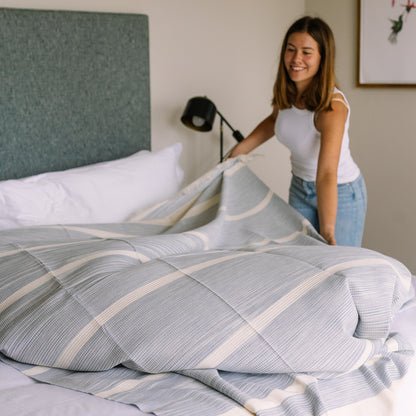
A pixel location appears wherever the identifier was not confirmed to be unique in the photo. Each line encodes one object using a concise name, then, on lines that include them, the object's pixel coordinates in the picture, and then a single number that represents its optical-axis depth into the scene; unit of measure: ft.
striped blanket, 4.31
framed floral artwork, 9.77
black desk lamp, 8.76
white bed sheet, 3.94
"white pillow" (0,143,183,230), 6.55
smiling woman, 6.88
